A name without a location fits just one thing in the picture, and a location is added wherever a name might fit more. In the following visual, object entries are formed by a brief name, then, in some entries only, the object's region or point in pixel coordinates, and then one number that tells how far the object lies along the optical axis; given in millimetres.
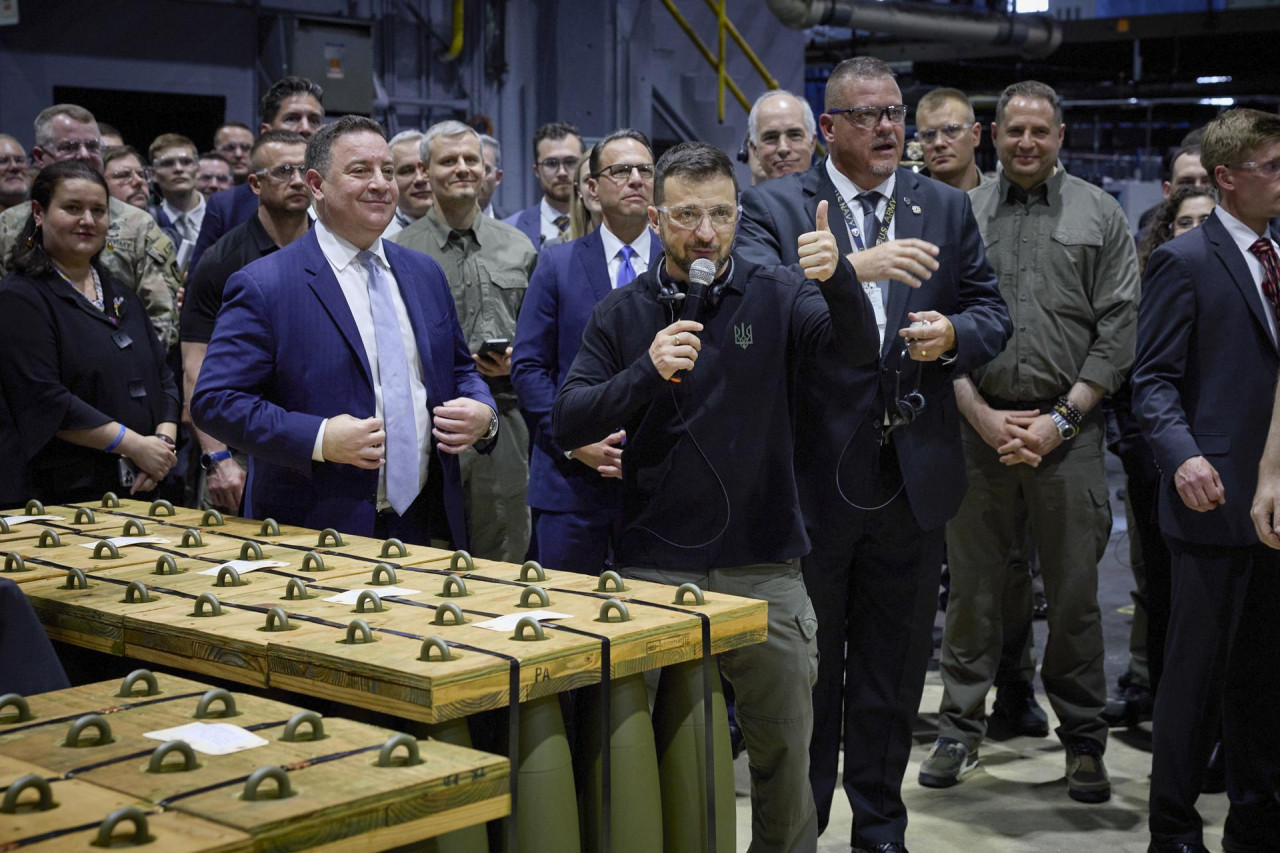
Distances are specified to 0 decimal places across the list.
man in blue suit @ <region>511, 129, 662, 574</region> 3711
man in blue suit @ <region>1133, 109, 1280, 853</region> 3316
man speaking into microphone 2900
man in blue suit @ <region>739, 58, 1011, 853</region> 3414
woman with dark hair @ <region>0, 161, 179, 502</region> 4125
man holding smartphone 4789
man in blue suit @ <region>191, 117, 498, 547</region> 3346
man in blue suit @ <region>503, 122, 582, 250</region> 6180
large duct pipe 10758
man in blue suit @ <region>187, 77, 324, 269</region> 4941
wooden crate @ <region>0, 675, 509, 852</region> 1652
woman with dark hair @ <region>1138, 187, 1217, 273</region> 4648
